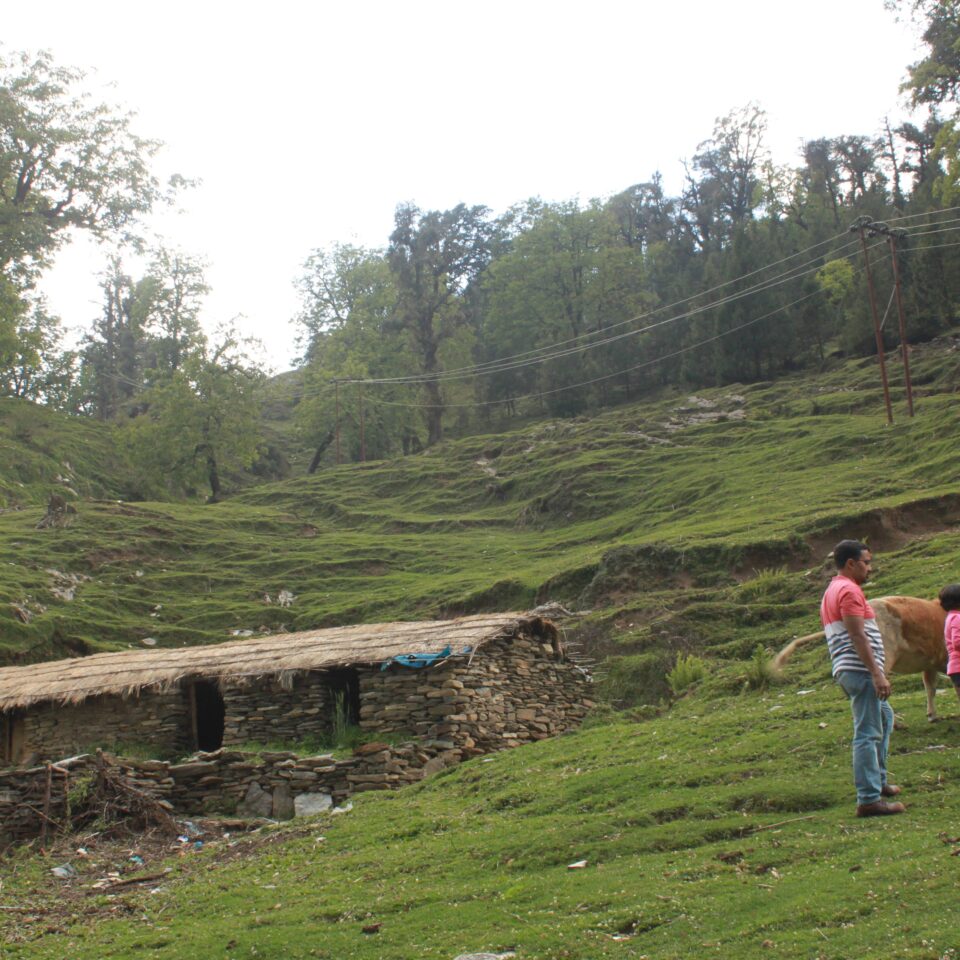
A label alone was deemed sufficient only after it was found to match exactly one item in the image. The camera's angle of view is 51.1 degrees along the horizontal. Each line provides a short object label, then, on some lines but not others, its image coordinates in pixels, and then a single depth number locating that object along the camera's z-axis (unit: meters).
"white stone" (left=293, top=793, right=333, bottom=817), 15.34
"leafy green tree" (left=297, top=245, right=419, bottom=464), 65.19
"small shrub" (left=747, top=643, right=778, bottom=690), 16.16
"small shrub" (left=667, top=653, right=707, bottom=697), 18.66
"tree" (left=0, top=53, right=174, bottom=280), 46.91
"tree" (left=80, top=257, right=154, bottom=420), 76.12
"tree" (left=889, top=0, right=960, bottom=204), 31.58
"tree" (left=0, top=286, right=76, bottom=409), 43.47
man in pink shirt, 7.77
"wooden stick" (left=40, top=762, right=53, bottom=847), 14.02
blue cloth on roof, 17.31
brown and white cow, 10.44
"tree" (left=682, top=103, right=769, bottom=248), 73.19
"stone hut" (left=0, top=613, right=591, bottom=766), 17.42
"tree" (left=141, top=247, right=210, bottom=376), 71.69
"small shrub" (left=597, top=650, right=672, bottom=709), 20.00
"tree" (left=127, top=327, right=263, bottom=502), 54.72
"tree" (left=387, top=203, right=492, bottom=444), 68.81
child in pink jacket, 9.20
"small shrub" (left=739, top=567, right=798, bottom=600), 22.41
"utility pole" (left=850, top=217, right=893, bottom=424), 36.62
